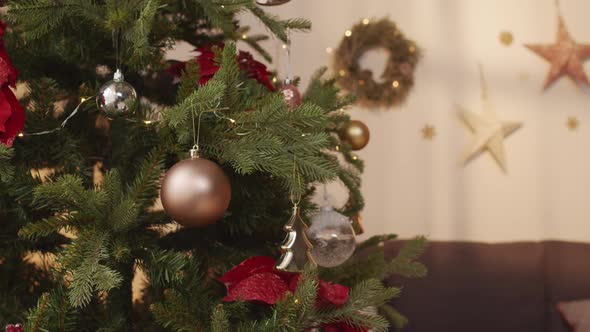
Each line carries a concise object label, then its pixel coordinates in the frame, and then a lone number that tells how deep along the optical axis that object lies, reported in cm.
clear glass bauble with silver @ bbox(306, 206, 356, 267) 92
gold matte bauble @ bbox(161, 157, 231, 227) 67
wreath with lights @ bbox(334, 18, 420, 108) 213
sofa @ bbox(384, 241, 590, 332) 186
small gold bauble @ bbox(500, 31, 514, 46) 222
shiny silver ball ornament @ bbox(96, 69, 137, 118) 72
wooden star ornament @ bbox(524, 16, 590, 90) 221
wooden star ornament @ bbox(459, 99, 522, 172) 223
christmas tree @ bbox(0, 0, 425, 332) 66
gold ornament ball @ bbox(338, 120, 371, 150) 122
